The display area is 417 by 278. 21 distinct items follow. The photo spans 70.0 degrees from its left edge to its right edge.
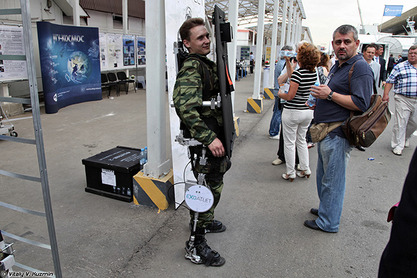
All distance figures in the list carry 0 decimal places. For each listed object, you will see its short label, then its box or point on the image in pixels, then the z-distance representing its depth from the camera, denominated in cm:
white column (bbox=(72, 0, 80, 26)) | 984
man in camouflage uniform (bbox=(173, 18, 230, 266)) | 212
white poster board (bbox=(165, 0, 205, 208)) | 305
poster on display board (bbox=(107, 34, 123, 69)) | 1123
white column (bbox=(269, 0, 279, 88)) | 1021
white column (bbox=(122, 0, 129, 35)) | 1267
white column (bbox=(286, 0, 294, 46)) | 1486
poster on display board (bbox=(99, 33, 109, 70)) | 1079
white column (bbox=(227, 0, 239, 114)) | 557
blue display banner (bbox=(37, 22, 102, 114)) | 784
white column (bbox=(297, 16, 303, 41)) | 2643
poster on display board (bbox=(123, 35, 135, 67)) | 1214
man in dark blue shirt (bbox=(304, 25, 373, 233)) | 258
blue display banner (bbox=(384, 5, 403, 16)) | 4303
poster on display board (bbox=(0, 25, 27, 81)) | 648
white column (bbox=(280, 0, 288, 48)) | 1221
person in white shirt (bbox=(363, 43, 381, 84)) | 535
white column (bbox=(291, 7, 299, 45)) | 2043
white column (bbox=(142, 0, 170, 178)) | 314
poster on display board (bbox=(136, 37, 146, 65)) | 1303
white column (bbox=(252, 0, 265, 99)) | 824
